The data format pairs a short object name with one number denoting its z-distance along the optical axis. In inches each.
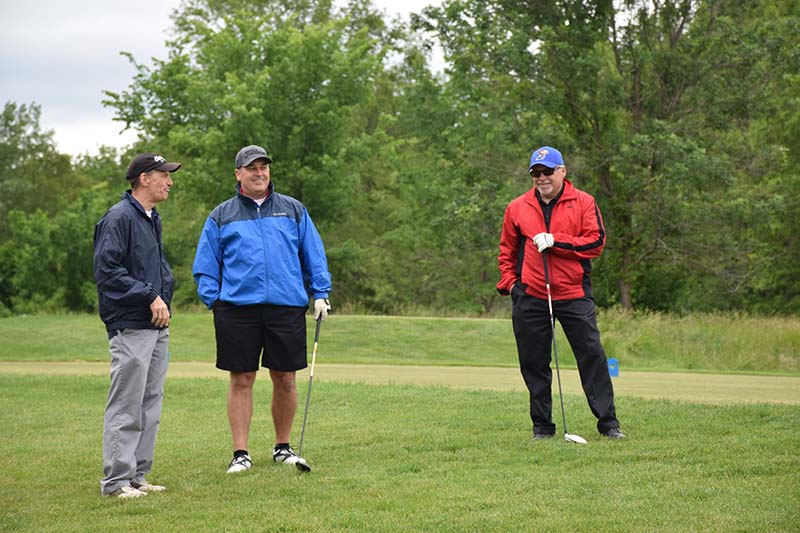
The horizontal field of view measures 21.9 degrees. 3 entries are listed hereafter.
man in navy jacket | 473.8
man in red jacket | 591.9
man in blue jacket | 524.1
